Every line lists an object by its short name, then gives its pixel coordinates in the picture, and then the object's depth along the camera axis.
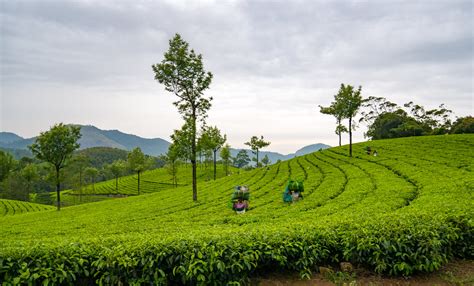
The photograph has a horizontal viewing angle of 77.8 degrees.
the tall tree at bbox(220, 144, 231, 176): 72.68
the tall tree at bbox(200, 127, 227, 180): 57.04
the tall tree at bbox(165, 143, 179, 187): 61.47
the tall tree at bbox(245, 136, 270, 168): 78.69
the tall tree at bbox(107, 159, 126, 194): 78.47
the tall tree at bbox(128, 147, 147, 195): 63.78
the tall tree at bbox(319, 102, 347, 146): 45.17
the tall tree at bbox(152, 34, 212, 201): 29.55
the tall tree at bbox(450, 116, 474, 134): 64.56
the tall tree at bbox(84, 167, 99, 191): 80.38
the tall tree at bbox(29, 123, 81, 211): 35.22
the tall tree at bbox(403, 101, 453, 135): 75.94
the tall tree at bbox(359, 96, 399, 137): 115.11
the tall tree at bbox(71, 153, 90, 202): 75.94
